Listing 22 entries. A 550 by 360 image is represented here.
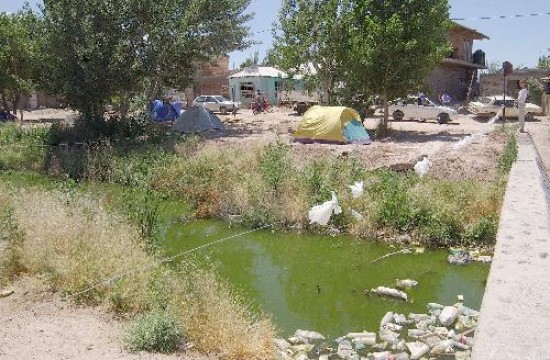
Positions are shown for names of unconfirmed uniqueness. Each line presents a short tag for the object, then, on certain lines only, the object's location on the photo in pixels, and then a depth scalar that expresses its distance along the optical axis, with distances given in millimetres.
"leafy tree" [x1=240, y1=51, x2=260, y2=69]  66812
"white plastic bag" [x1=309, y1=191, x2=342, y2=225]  10508
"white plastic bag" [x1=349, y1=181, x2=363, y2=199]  11062
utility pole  27594
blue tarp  27483
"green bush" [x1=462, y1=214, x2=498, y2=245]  9820
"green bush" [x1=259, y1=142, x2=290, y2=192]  11867
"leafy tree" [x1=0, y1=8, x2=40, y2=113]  25281
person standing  17391
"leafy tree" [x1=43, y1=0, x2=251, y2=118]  18297
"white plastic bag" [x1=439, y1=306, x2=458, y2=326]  7062
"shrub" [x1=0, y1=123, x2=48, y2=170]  17969
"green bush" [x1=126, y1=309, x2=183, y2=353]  5527
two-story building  36906
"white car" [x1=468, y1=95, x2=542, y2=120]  27531
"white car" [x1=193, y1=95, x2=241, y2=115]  35656
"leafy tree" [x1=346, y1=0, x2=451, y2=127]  20234
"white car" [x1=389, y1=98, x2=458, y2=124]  27438
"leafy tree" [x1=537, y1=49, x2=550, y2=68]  46753
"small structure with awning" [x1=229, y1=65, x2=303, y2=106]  41703
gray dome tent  23750
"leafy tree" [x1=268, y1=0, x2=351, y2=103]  22703
